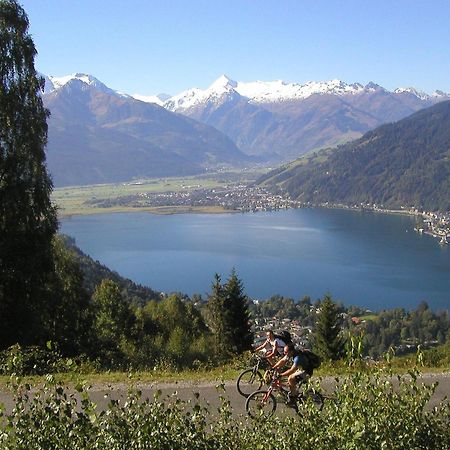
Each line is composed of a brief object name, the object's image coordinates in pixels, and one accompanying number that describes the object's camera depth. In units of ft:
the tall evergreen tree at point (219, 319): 90.92
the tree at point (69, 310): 54.80
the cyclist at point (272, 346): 30.80
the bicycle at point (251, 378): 32.14
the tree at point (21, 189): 45.06
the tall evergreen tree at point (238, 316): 90.74
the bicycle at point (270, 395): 28.89
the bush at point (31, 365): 35.66
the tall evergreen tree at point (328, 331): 81.20
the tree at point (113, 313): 88.48
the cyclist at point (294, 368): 27.58
